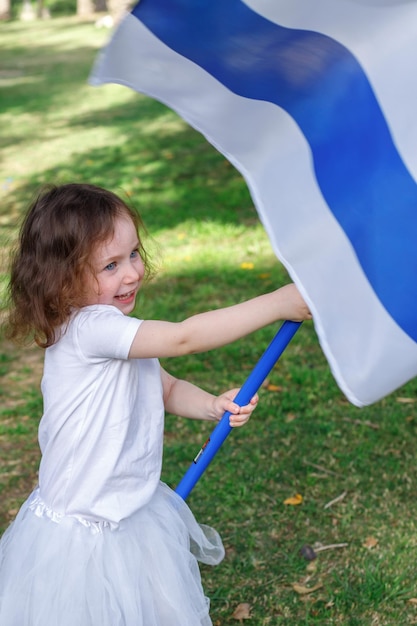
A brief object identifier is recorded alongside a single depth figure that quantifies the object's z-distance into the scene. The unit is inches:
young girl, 93.8
